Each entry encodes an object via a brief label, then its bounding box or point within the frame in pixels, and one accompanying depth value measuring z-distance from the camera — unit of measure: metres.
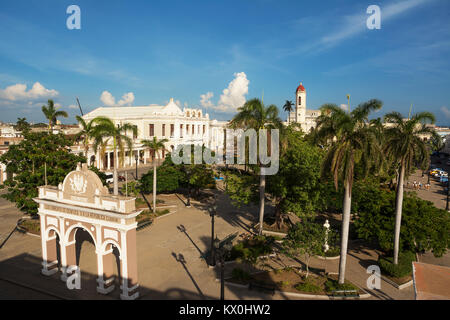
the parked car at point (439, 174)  51.23
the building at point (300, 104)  87.56
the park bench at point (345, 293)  14.02
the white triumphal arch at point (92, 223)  13.23
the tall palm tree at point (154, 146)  27.55
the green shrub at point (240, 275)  15.47
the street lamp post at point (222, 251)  12.04
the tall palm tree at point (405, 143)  15.67
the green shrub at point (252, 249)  17.62
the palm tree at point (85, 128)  23.66
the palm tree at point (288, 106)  89.19
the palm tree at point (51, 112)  32.38
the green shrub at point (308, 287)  14.47
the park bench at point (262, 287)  14.32
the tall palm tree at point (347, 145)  13.47
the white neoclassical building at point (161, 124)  55.55
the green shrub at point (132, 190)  27.17
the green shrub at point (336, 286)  14.48
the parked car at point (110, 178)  41.01
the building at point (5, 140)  37.47
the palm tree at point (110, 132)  20.08
